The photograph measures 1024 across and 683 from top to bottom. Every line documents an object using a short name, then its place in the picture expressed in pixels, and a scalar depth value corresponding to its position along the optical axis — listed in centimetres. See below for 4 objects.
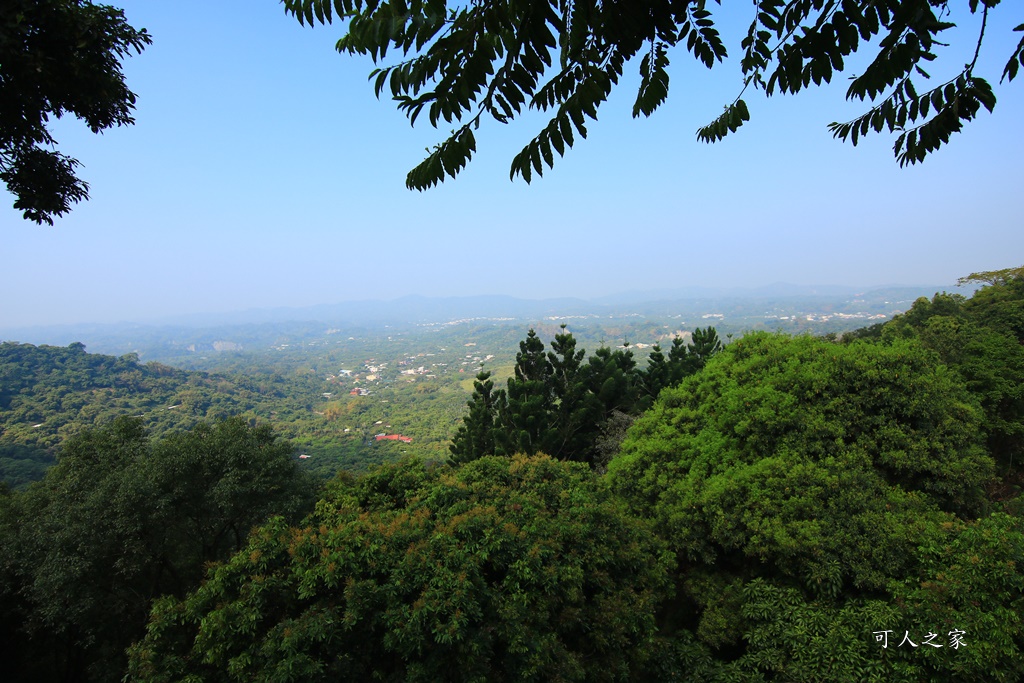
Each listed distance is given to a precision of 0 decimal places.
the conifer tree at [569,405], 1414
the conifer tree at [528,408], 1331
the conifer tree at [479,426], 1395
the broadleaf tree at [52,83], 271
